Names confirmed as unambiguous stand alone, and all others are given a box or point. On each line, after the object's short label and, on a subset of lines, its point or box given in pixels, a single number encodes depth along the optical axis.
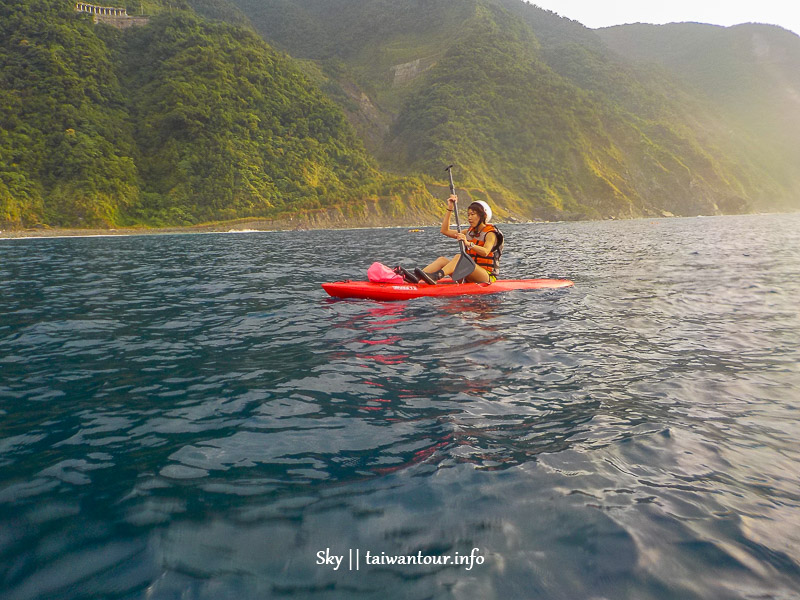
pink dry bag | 11.18
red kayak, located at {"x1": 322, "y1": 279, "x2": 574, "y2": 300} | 11.01
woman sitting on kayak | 11.48
